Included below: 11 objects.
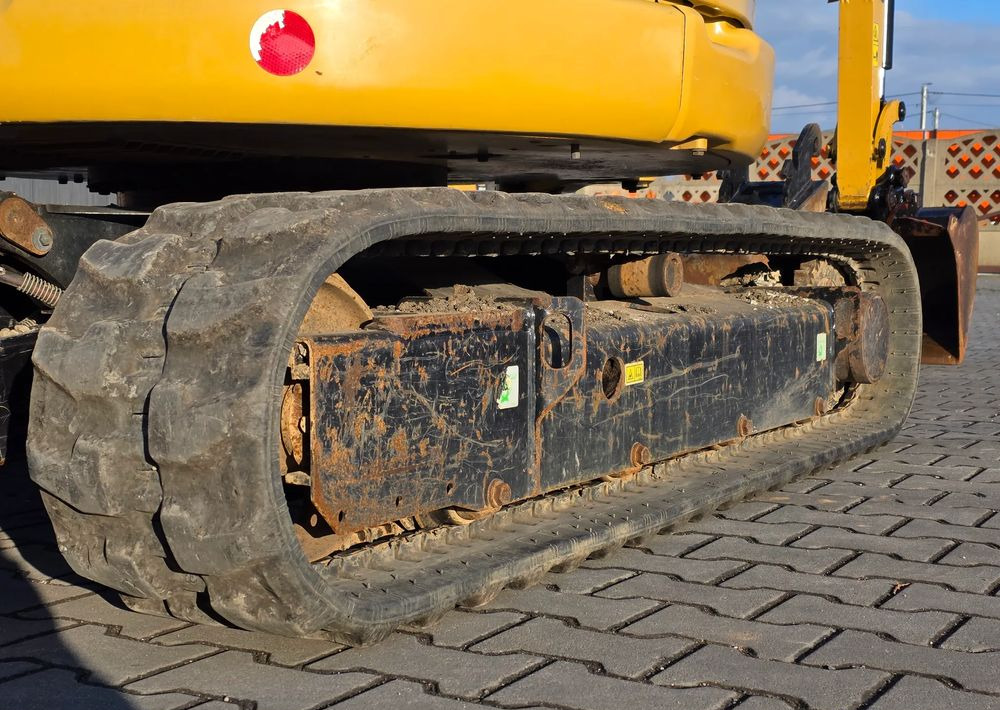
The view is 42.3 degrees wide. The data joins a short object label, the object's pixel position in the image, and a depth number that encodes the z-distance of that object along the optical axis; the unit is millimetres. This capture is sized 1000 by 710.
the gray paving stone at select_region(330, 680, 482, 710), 2379
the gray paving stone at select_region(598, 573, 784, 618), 3034
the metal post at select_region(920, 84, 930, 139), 40994
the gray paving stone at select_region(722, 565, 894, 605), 3141
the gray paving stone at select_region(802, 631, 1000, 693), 2557
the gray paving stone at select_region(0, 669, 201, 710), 2387
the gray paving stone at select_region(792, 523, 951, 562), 3568
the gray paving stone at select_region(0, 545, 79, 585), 3305
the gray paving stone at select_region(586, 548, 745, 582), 3334
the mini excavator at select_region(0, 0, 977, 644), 2520
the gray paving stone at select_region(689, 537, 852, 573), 3436
